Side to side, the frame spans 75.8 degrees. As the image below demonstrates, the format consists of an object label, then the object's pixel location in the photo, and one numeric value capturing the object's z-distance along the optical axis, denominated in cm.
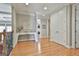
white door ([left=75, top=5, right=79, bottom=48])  115
